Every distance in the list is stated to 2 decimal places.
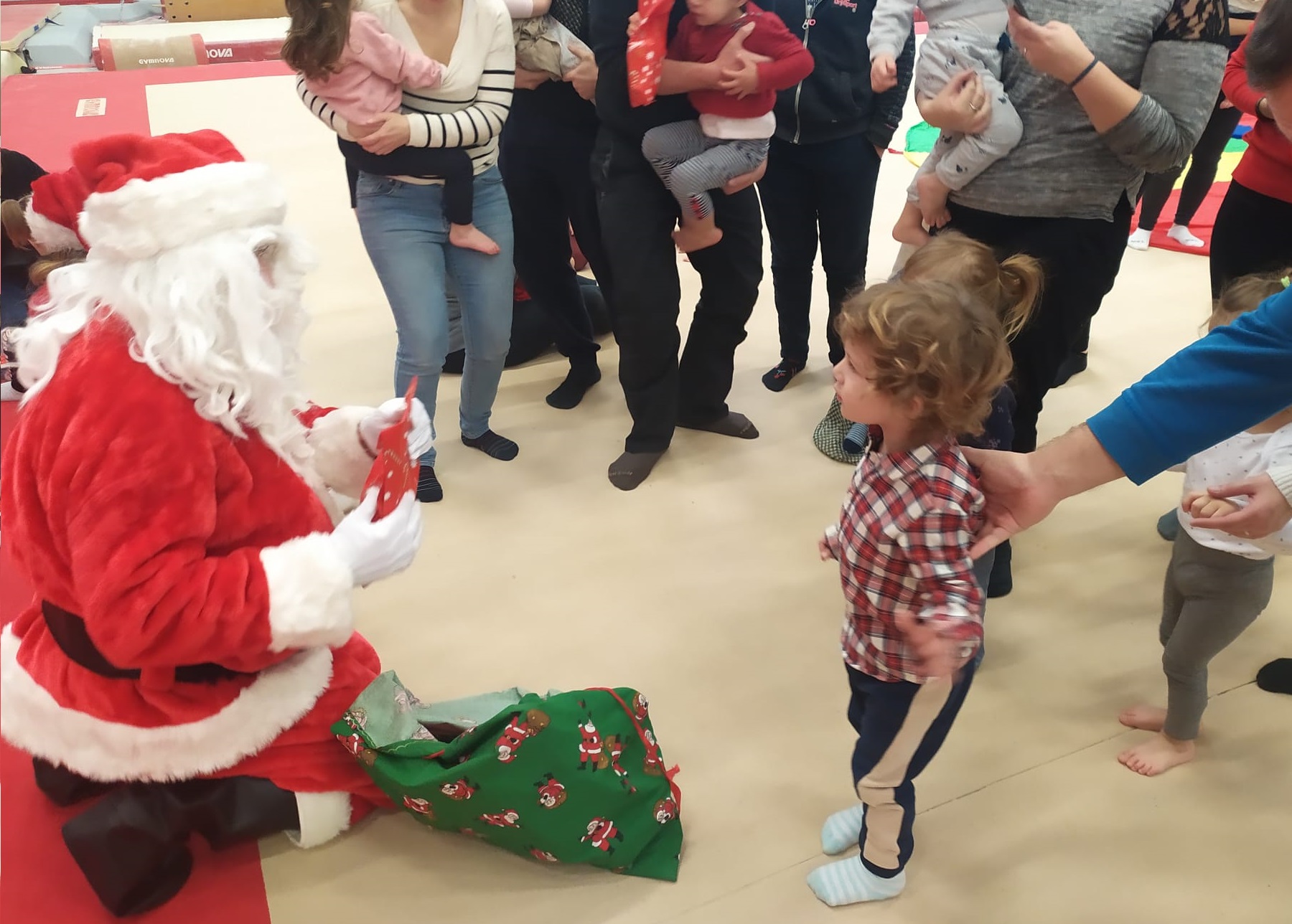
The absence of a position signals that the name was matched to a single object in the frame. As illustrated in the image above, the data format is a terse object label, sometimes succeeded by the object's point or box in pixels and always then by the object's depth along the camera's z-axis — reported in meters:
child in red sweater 2.19
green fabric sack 1.47
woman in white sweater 2.14
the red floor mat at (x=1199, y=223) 3.95
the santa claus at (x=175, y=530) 1.19
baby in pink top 1.96
